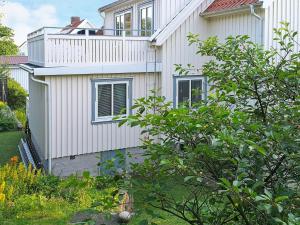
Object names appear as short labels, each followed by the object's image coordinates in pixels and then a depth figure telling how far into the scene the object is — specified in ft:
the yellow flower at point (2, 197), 31.22
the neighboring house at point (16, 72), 123.54
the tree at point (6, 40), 124.36
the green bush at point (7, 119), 78.74
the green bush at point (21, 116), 83.11
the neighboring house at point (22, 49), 165.48
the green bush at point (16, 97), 100.63
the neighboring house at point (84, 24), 100.18
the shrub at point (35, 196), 32.94
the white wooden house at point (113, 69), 45.06
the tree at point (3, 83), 100.12
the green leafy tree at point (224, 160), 9.18
